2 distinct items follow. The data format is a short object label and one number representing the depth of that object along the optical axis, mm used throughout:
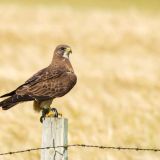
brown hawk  19672
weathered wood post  16531
